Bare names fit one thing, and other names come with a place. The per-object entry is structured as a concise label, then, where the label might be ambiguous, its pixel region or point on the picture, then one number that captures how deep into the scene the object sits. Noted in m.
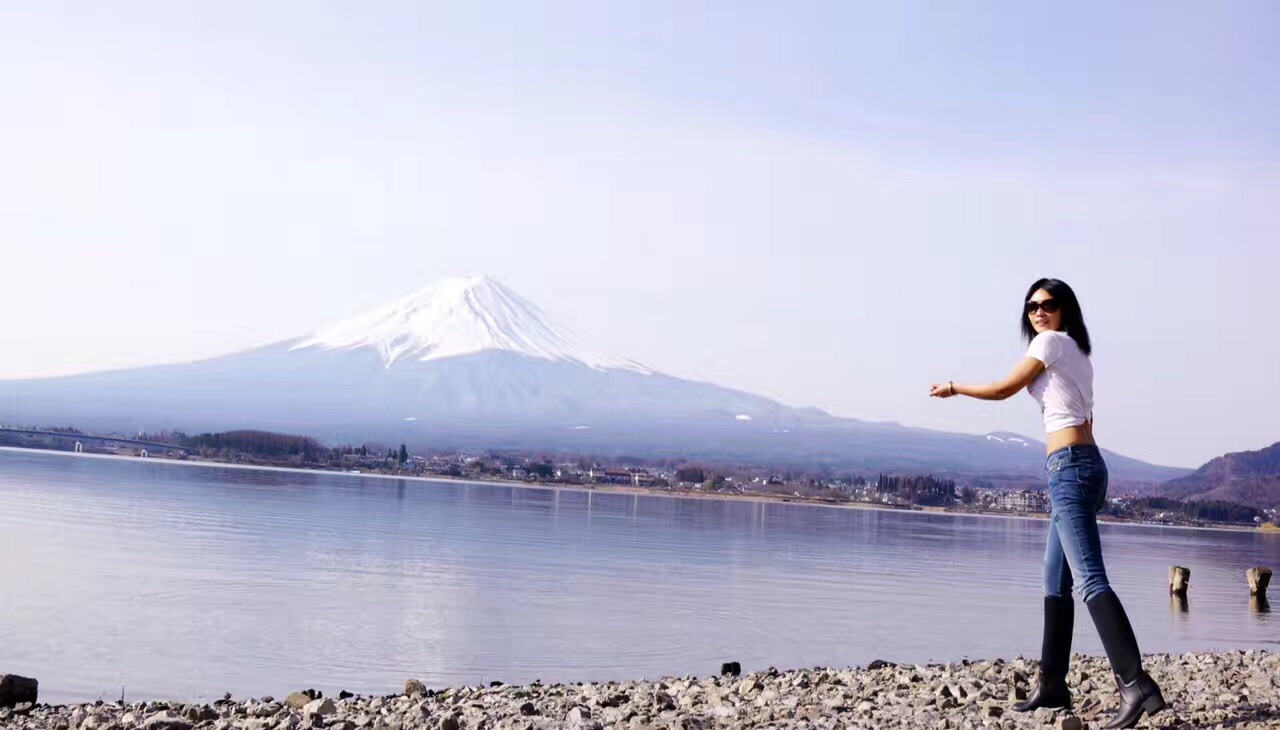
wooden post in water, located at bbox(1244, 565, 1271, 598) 28.23
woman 6.41
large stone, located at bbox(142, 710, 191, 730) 8.02
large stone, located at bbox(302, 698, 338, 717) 8.34
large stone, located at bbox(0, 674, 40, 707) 9.65
